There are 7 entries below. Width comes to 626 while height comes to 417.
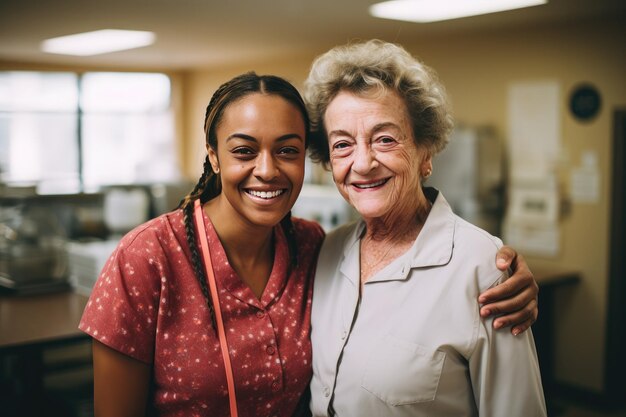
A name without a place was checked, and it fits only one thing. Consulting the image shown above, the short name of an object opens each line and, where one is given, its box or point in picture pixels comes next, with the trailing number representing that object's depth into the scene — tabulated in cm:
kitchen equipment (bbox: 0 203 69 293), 314
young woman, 149
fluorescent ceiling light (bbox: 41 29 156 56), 512
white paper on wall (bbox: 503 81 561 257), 459
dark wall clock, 432
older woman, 142
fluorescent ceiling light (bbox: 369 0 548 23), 380
